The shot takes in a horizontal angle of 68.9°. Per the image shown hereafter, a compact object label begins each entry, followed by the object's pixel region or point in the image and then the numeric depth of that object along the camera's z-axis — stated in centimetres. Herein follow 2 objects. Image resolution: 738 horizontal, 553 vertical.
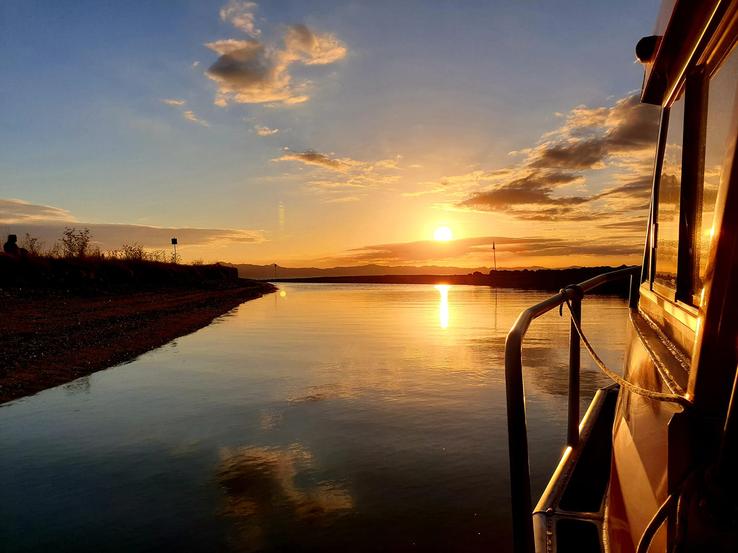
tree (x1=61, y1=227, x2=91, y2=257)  3083
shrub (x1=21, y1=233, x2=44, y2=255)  2736
